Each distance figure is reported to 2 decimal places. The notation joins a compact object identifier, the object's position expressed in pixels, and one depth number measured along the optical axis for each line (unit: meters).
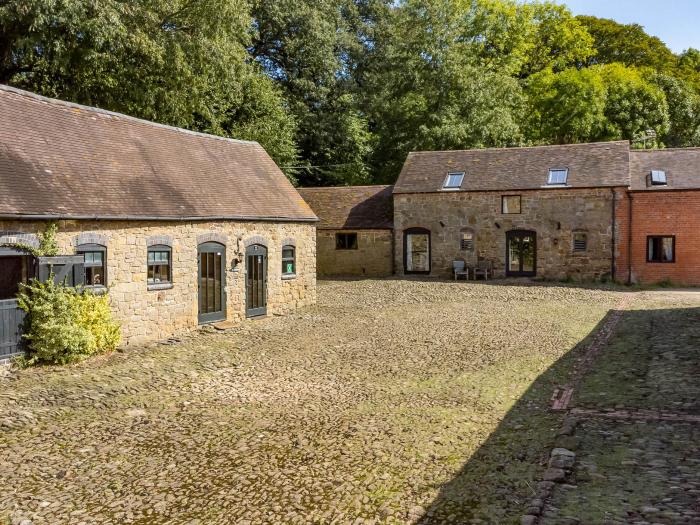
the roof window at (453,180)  29.97
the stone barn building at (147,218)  13.14
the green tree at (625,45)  50.03
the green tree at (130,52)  20.59
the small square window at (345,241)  32.41
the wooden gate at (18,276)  12.02
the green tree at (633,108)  41.28
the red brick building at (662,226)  26.14
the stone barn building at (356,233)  31.81
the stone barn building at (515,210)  27.31
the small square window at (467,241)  29.70
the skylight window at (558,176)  28.09
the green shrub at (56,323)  12.28
